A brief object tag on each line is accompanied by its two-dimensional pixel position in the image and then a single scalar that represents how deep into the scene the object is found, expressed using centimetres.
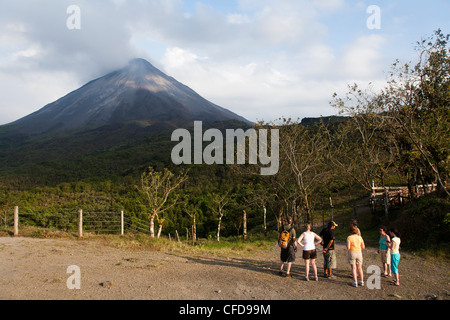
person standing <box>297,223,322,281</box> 665
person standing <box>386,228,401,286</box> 636
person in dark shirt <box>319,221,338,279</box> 685
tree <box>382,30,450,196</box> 1068
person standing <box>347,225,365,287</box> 632
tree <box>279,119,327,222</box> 1618
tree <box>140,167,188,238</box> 1528
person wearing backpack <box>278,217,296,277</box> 687
